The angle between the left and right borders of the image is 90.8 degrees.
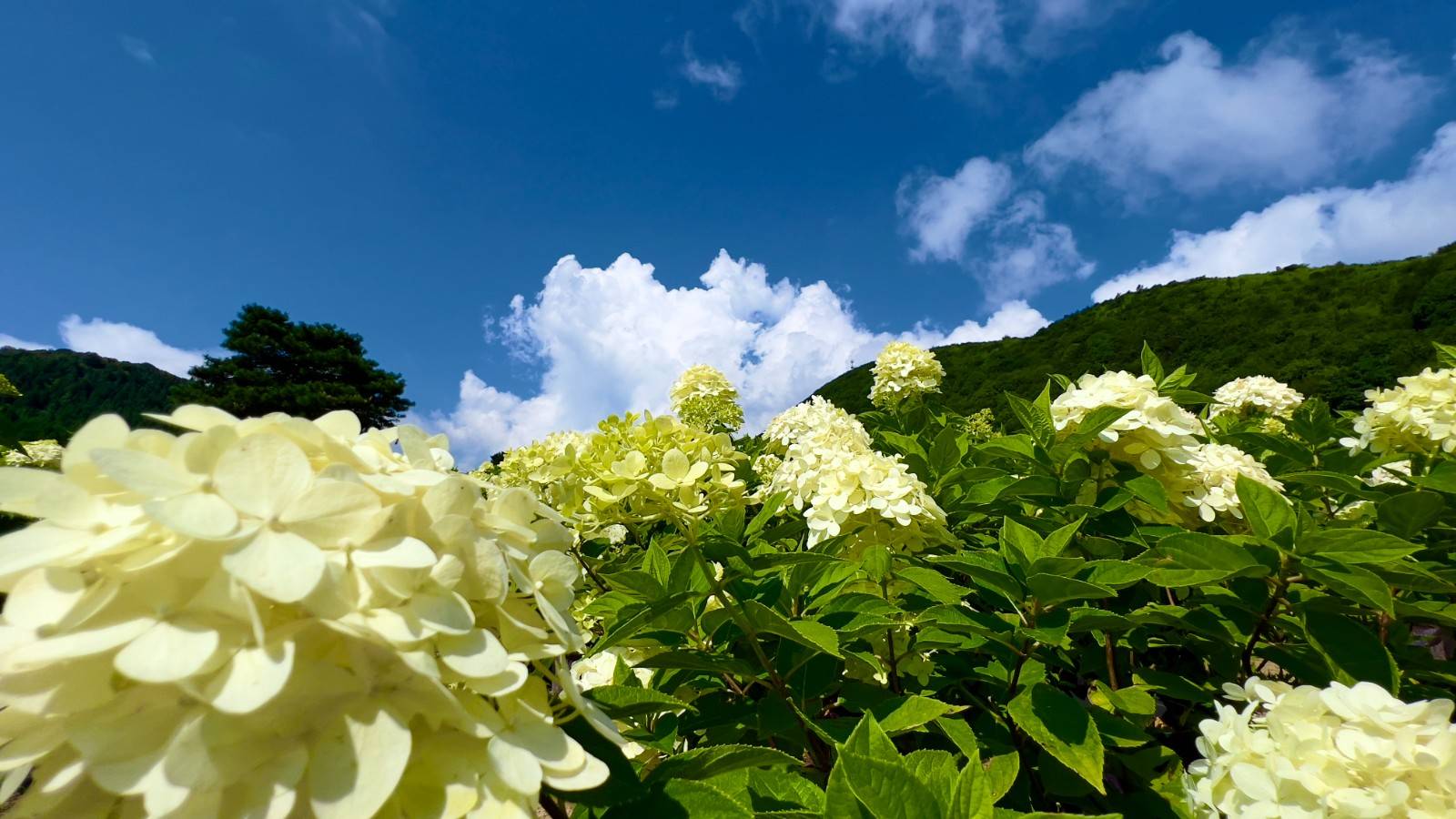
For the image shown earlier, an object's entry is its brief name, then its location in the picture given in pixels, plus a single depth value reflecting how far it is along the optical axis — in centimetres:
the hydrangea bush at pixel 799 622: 20
